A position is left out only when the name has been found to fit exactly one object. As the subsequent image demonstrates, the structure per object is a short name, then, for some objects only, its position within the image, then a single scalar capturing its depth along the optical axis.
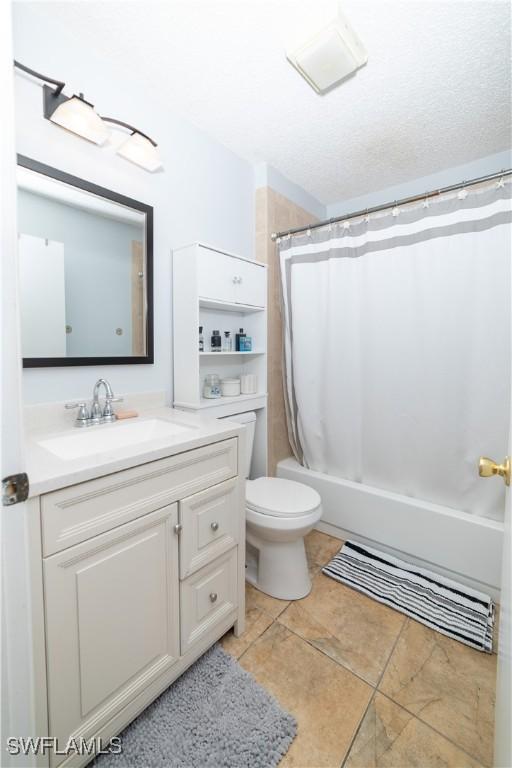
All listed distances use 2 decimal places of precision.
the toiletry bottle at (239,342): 2.05
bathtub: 1.55
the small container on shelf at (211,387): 1.86
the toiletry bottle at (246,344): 2.05
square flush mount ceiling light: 1.11
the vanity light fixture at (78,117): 1.18
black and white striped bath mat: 1.39
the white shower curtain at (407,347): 1.58
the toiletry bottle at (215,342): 1.92
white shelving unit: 1.63
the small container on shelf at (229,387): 1.95
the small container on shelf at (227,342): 2.02
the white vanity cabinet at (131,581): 0.79
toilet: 1.47
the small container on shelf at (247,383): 2.06
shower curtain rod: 1.45
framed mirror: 1.21
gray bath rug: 0.93
